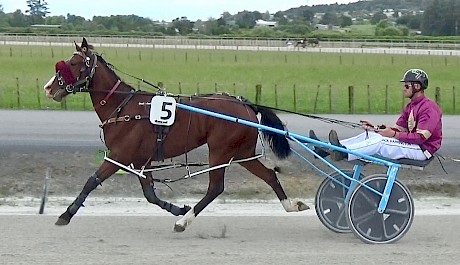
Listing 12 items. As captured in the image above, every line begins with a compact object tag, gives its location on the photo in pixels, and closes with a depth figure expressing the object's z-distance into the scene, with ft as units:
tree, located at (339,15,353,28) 481.59
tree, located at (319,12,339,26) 522.06
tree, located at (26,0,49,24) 413.39
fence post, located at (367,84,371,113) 75.18
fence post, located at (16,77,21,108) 74.49
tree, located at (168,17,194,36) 345.00
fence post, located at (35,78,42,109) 73.18
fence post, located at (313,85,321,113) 73.50
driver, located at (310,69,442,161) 24.85
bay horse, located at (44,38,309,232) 25.82
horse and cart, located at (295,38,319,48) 229.68
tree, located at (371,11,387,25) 537.98
